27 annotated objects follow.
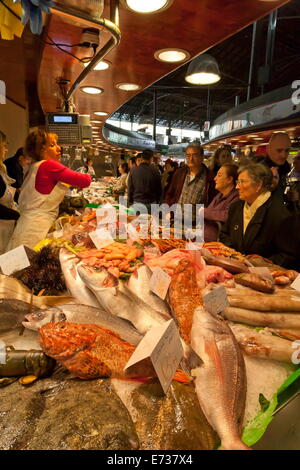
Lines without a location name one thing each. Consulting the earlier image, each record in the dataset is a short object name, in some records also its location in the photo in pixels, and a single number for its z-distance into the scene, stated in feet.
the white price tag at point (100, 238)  7.45
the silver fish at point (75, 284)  5.68
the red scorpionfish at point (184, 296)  4.99
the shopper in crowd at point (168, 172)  21.77
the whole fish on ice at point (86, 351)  3.99
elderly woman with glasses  9.87
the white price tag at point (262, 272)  6.83
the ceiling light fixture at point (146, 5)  8.62
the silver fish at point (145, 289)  5.53
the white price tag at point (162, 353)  3.59
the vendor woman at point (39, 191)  10.97
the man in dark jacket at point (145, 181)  21.04
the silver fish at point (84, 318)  4.67
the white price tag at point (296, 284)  6.51
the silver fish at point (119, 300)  4.95
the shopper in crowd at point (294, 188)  10.84
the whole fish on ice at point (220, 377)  3.37
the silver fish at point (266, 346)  4.55
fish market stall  3.30
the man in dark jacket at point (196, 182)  15.21
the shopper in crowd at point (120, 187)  32.04
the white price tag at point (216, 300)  5.10
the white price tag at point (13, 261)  6.16
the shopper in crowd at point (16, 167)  21.02
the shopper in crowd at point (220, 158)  15.33
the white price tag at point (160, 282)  5.51
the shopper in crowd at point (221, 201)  12.43
